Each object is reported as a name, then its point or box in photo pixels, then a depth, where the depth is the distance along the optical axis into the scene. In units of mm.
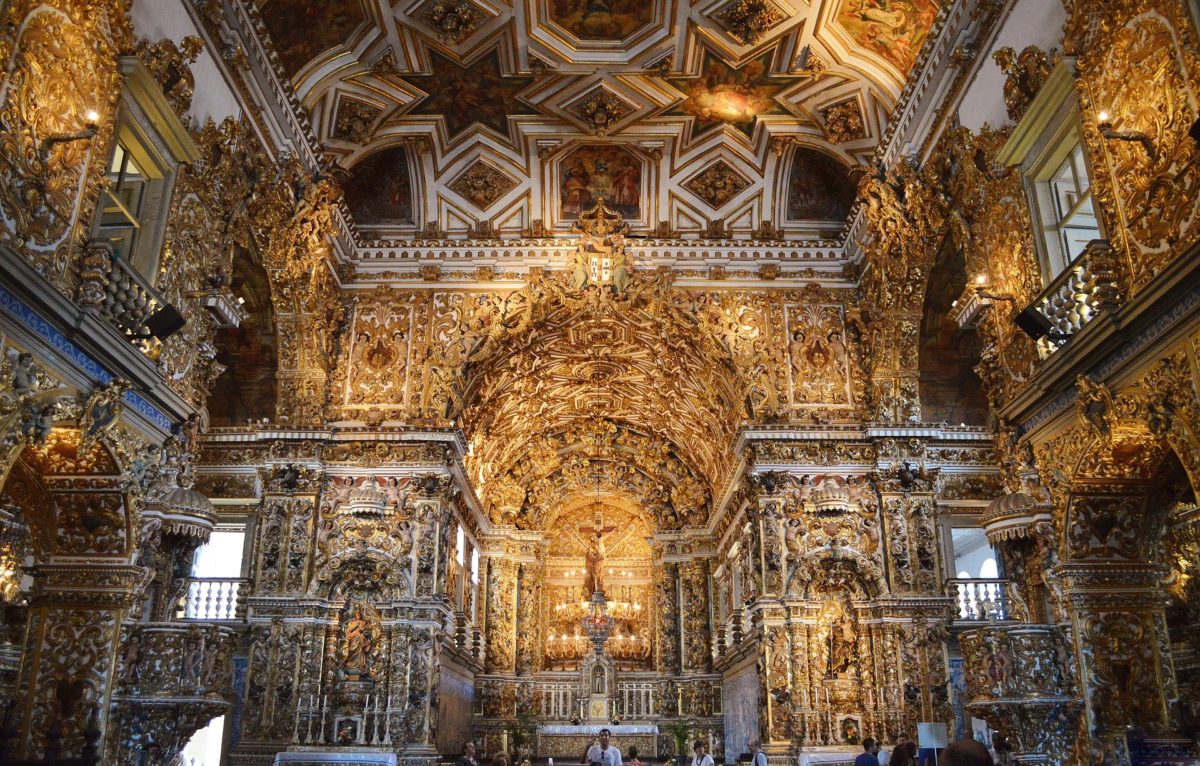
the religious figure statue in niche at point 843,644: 16141
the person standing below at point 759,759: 13164
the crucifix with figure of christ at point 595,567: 25875
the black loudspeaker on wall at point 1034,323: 9203
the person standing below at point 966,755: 3709
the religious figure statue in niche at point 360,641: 15891
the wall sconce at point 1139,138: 7828
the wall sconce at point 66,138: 7883
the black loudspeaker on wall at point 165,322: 9391
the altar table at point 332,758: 14711
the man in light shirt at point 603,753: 14625
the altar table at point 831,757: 15203
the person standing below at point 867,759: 9468
